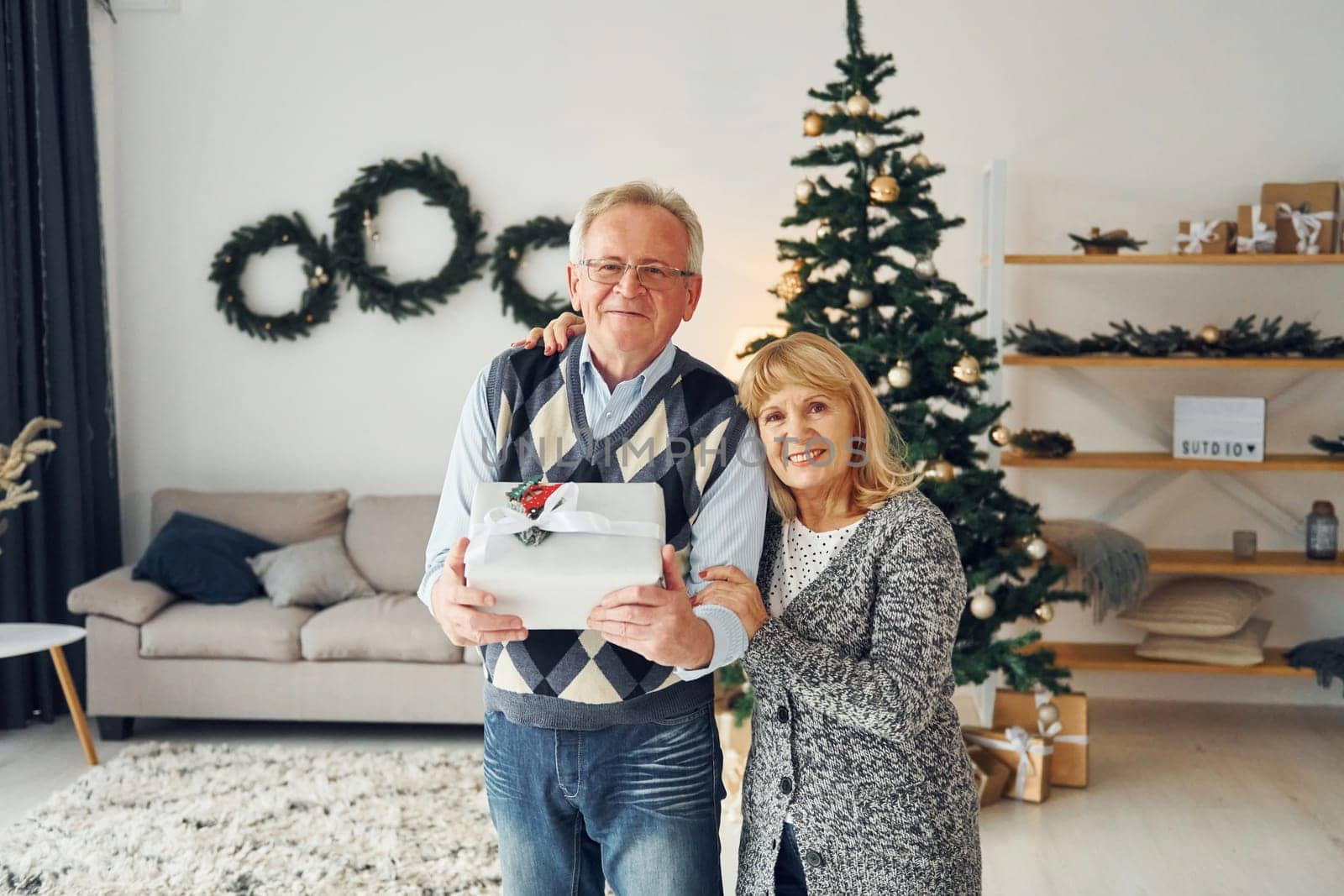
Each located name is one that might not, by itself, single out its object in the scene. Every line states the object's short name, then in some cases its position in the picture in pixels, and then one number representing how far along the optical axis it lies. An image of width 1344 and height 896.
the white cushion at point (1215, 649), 4.14
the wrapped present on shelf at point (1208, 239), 4.14
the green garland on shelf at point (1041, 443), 4.18
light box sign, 4.14
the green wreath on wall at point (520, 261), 4.66
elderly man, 1.49
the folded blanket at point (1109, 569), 4.01
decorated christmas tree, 3.23
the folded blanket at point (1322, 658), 4.08
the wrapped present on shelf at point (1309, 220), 4.09
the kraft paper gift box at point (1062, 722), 3.69
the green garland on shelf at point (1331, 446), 4.19
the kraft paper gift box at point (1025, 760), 3.56
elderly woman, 1.50
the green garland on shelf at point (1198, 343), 4.05
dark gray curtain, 4.19
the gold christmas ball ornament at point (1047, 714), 3.64
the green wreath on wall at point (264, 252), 4.72
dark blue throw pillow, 4.17
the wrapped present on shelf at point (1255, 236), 4.12
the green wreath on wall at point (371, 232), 4.67
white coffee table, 3.64
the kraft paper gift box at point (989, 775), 3.49
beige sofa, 3.99
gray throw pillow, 4.17
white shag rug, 2.97
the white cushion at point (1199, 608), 4.13
